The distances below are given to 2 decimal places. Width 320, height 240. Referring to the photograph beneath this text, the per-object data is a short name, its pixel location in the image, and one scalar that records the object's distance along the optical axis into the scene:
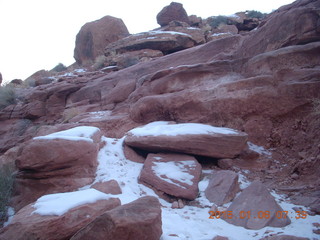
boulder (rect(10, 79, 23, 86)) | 16.48
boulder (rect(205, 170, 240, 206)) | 3.98
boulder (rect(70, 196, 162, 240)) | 2.28
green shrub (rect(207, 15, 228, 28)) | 19.62
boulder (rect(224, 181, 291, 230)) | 3.07
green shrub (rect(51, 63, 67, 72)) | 22.96
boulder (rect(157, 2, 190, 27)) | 19.73
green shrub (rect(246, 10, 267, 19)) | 20.49
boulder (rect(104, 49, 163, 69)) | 13.55
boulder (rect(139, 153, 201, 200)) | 4.27
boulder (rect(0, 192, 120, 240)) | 2.56
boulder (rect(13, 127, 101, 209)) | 4.42
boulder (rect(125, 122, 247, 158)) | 5.00
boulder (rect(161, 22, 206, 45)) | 15.31
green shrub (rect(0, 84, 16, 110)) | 12.32
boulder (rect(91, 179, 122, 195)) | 4.28
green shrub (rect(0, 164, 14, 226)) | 4.19
